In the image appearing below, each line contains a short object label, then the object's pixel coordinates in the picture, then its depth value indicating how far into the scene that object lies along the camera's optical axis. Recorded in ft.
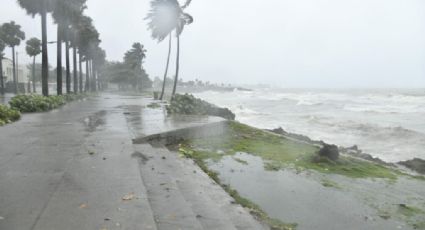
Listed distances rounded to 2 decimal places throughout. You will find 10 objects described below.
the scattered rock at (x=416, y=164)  31.58
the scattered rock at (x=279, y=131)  48.74
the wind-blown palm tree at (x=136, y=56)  246.27
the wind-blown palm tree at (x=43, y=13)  75.77
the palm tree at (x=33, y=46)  177.61
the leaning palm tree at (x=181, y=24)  112.47
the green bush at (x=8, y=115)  40.77
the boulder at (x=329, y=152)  27.55
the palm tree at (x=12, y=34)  158.30
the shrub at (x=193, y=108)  55.88
